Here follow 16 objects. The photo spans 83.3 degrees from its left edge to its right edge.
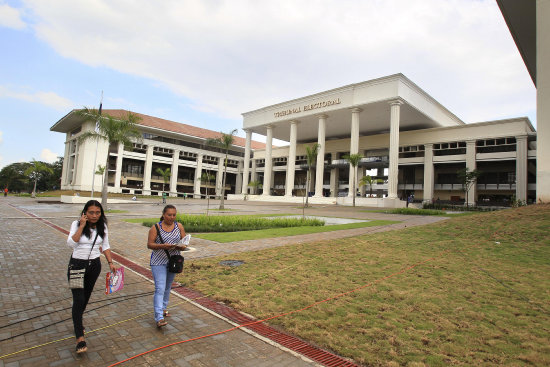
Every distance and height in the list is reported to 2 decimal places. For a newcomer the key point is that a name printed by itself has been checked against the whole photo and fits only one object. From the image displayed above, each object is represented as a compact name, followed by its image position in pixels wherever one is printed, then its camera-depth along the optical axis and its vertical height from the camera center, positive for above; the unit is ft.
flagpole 76.38 +17.98
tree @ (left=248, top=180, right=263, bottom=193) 195.54 +9.14
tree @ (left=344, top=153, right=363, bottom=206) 124.43 +18.05
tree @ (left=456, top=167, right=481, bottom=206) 128.16 +14.24
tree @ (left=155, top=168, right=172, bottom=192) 195.86 +12.28
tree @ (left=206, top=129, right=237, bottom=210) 106.93 +20.33
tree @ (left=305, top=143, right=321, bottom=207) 126.62 +19.76
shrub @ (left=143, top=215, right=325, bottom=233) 45.98 -4.08
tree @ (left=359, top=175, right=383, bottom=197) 138.68 +11.13
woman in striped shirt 13.23 -2.59
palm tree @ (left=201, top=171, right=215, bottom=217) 221.87 +13.44
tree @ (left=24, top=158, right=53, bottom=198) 163.63 +10.31
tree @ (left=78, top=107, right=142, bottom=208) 75.87 +16.25
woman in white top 11.18 -2.31
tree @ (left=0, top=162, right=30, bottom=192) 263.49 +7.72
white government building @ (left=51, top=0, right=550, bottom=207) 129.70 +29.58
